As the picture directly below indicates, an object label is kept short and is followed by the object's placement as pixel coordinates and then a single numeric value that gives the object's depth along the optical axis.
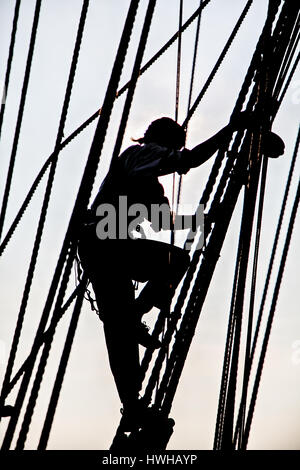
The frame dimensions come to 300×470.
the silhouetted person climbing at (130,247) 7.45
